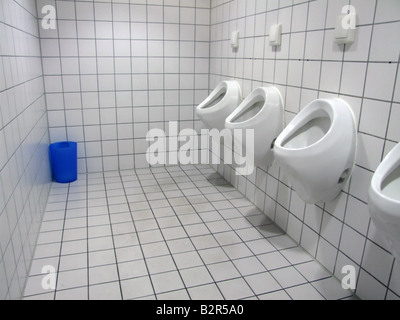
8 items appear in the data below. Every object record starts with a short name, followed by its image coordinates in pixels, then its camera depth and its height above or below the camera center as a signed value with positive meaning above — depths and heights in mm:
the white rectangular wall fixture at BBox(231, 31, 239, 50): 2995 +259
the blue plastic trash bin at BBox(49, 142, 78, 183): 3303 -939
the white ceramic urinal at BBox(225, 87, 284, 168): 2344 -381
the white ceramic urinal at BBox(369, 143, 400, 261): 1120 -450
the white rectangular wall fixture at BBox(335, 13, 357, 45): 1728 +221
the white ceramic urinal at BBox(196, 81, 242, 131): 2975 -354
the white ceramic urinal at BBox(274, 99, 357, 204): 1735 -444
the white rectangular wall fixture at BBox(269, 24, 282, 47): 2367 +246
